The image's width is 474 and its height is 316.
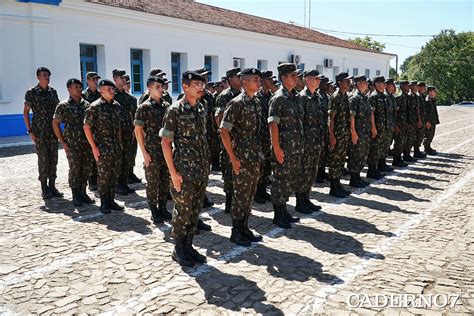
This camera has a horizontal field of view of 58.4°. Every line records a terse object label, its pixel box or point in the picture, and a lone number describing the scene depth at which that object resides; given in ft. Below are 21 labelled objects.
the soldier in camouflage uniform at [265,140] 20.61
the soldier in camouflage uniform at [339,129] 22.70
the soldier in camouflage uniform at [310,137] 19.57
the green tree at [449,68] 170.40
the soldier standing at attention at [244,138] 14.93
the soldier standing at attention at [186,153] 13.23
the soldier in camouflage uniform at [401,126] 32.55
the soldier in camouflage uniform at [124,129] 23.77
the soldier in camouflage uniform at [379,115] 27.53
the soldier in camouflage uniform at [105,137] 19.02
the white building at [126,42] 44.19
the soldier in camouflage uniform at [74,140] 20.86
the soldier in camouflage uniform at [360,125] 24.30
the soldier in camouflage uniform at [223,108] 19.71
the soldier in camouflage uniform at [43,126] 22.07
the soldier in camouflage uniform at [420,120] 35.04
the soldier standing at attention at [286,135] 17.24
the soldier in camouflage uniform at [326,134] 24.58
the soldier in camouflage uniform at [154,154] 17.84
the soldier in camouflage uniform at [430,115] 36.42
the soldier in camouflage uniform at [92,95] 23.29
